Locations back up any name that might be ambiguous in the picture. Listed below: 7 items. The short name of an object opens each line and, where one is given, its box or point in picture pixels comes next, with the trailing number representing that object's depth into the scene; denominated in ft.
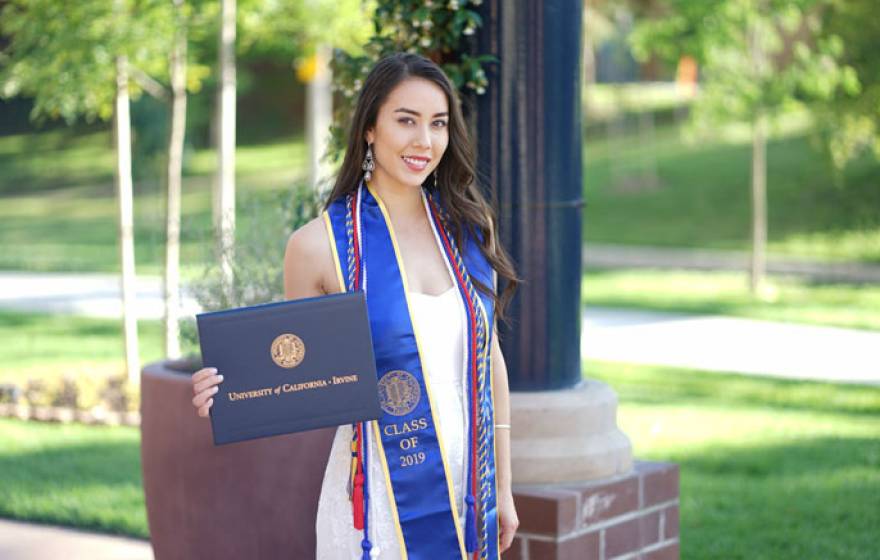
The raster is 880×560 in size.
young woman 10.05
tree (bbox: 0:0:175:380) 26.97
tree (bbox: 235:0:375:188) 31.83
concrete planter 14.07
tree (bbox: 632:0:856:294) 44.39
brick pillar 13.33
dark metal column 13.91
